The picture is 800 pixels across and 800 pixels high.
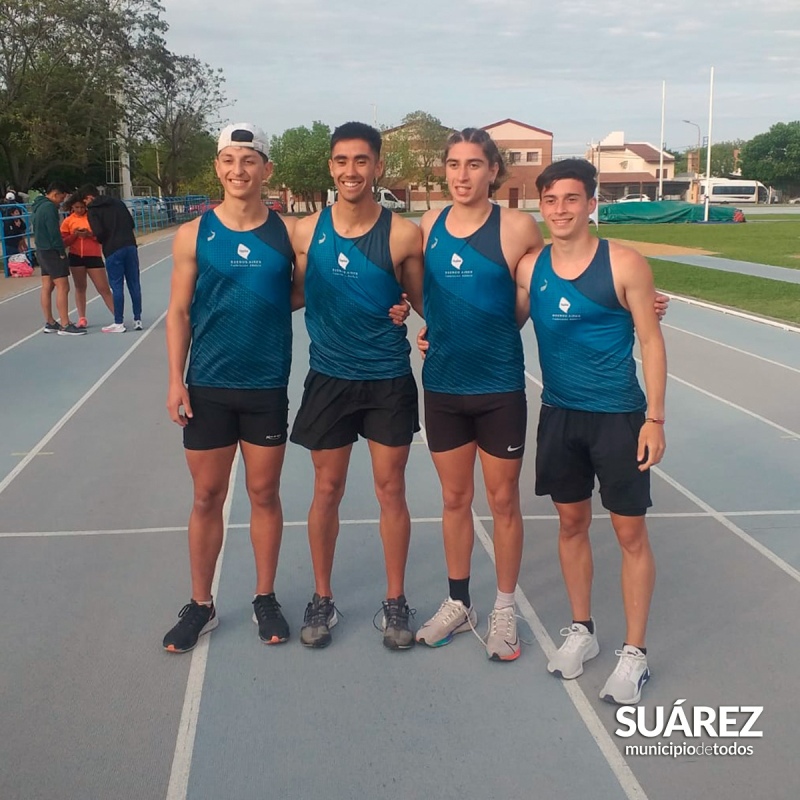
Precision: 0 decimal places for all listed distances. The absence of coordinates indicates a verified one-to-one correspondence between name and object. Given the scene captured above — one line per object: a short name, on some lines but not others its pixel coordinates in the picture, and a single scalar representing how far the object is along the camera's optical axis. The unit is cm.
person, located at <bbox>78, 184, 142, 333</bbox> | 1111
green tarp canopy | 4509
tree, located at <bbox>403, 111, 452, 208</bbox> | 6650
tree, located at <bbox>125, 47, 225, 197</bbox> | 4778
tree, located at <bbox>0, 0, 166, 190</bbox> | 3064
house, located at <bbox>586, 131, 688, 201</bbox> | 8800
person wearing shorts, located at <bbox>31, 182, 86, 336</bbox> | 1116
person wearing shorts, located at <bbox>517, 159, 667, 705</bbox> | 309
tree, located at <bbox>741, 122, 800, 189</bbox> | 8762
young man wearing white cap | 341
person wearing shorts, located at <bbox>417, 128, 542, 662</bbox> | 329
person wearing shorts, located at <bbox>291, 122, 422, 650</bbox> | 335
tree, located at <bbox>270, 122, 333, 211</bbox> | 6675
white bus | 8081
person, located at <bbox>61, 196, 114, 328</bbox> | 1141
